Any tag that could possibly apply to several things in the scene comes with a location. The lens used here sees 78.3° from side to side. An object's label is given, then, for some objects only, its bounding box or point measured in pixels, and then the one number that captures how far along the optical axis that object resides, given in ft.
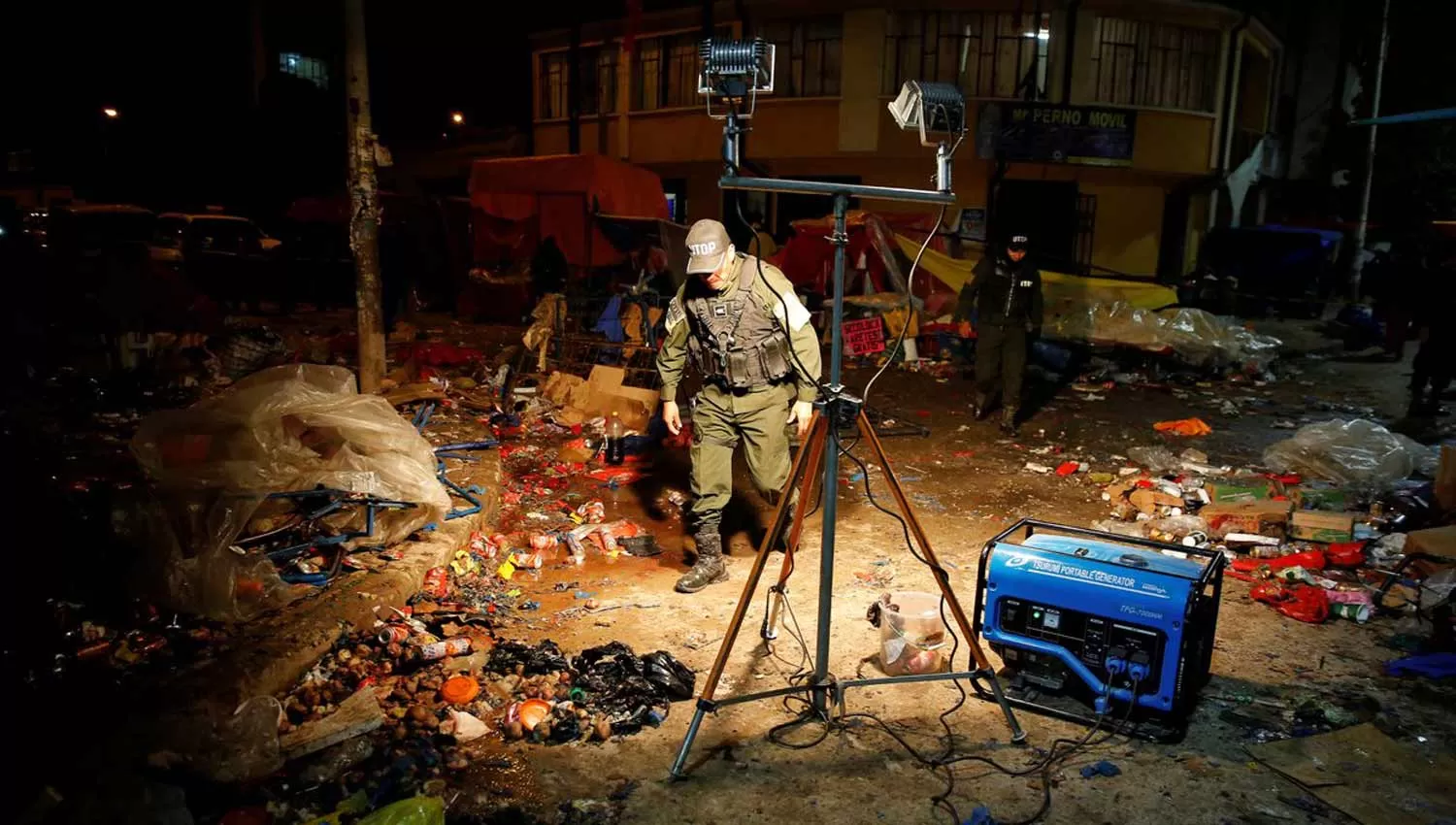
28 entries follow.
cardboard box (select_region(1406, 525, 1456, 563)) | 15.49
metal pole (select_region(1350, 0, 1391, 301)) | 59.93
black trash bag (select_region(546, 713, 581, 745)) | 10.91
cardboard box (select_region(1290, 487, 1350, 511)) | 20.08
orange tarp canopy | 39.19
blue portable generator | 10.84
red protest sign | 37.35
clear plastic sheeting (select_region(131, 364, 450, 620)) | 12.57
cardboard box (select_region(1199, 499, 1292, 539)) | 18.79
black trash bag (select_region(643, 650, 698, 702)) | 11.90
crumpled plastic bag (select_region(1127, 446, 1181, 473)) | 23.97
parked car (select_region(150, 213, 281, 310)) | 49.37
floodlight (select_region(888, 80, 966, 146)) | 10.89
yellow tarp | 40.32
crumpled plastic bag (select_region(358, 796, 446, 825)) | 8.59
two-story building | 58.65
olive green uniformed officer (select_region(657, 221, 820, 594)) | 15.16
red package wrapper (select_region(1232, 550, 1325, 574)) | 17.25
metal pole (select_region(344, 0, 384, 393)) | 23.89
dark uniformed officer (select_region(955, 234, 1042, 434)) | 27.71
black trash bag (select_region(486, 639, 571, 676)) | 12.48
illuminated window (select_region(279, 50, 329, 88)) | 103.88
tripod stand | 10.01
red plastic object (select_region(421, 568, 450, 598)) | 15.23
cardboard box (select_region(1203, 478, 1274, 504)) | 20.05
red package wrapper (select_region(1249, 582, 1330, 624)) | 14.92
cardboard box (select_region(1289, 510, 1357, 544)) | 18.11
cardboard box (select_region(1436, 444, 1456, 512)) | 18.07
